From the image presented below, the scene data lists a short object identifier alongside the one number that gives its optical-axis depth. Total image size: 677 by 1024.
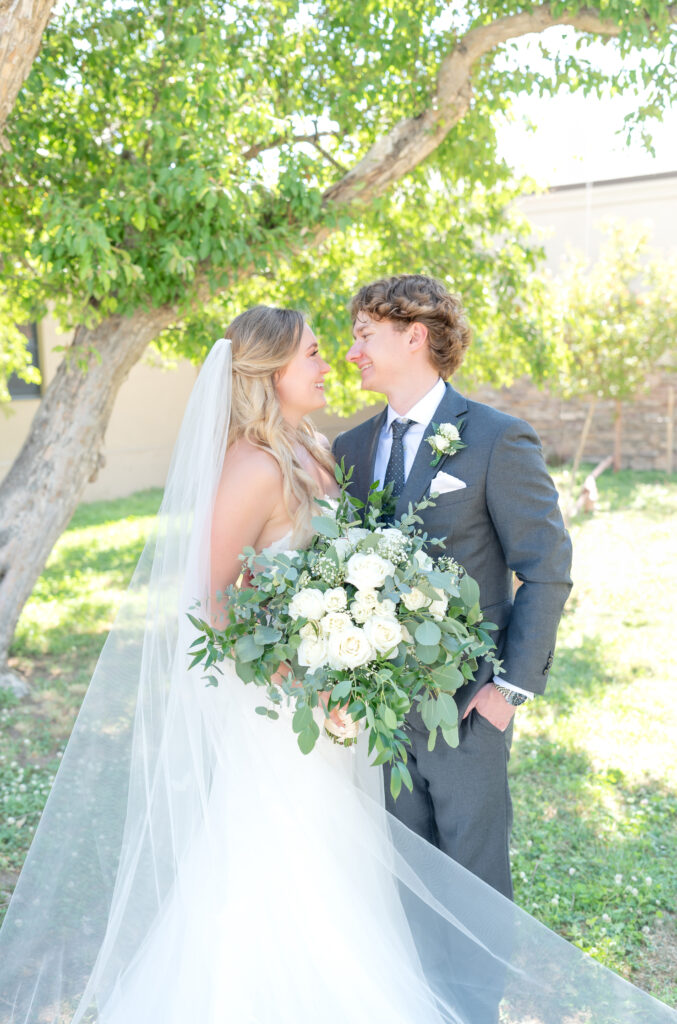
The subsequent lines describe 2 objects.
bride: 2.46
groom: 2.62
